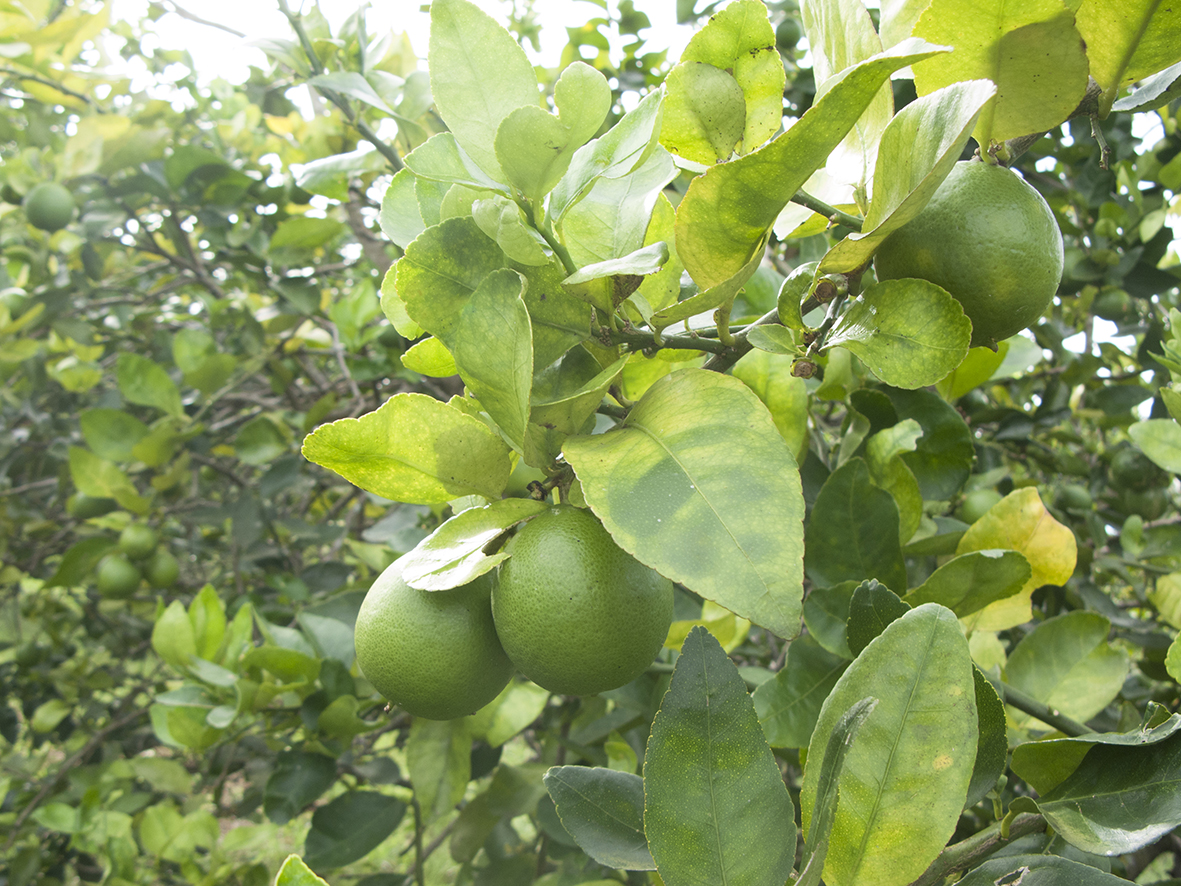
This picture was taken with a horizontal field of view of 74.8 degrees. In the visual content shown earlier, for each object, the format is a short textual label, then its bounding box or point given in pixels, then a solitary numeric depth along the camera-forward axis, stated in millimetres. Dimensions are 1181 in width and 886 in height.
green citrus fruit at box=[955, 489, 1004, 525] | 1288
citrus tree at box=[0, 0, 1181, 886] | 536
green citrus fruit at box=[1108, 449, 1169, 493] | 1709
